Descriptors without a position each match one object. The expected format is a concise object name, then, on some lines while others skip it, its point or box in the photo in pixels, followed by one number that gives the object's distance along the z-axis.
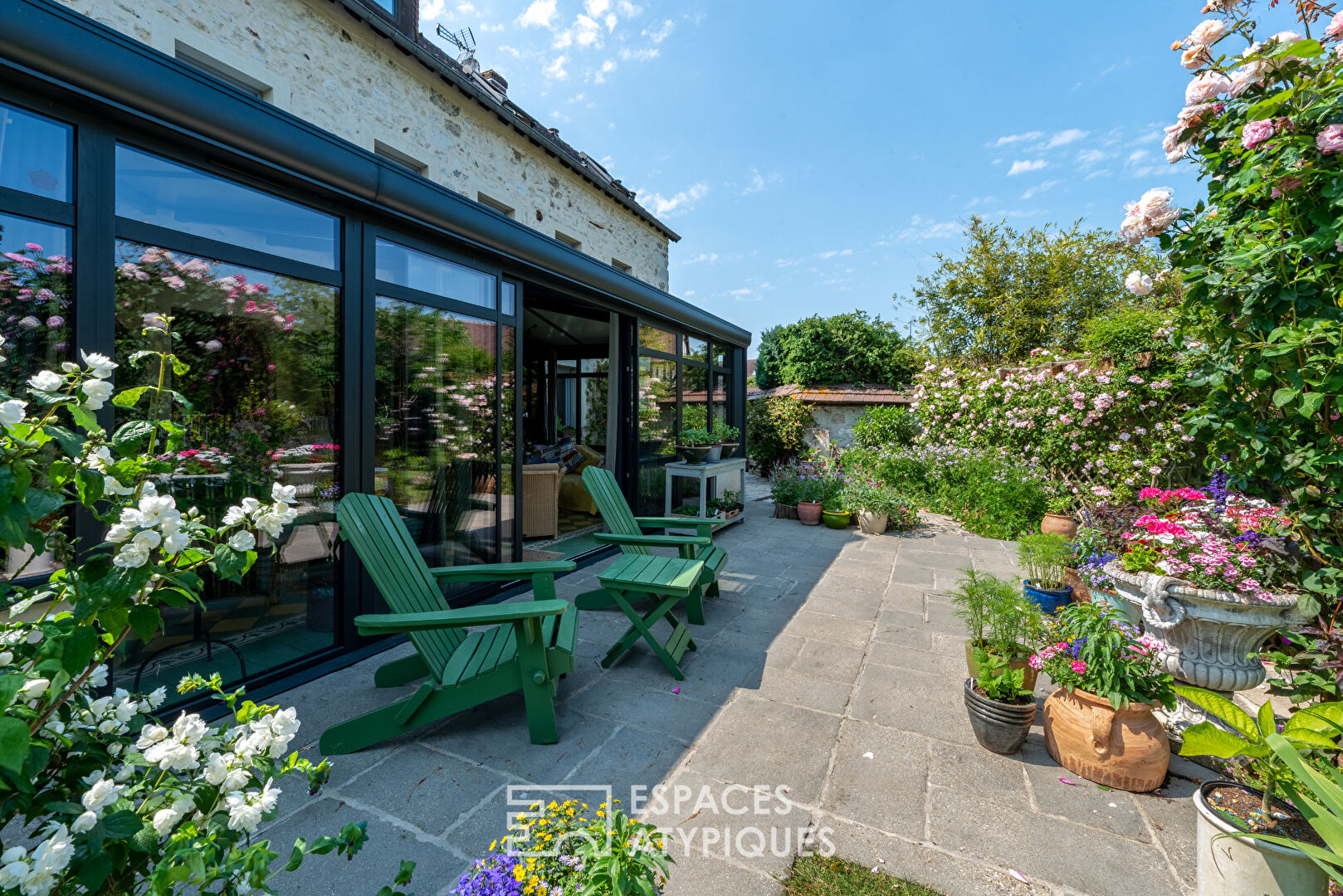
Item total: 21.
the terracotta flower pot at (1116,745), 2.07
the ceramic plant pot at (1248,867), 1.38
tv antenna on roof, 8.29
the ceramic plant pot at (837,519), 6.96
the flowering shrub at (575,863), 1.02
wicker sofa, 5.68
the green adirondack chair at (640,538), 3.63
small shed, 11.84
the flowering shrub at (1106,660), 2.10
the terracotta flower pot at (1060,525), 5.74
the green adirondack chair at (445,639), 2.20
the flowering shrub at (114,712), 0.73
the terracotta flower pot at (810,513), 7.14
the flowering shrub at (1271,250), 1.84
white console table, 6.27
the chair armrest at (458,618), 2.03
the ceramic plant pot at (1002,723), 2.26
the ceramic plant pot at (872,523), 6.68
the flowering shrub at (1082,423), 5.66
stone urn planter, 2.38
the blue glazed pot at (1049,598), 3.94
